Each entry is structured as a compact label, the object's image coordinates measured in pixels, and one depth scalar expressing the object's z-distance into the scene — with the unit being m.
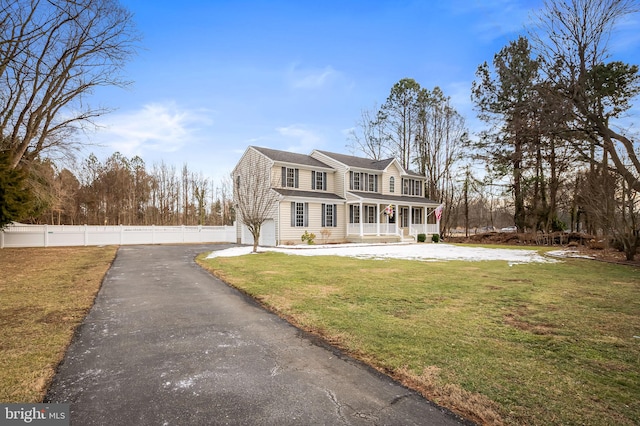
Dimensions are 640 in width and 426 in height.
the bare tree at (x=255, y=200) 16.95
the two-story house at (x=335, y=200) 22.70
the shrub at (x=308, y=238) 21.95
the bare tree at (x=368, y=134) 34.83
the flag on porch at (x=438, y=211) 26.97
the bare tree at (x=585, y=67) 11.50
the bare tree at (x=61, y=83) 11.99
